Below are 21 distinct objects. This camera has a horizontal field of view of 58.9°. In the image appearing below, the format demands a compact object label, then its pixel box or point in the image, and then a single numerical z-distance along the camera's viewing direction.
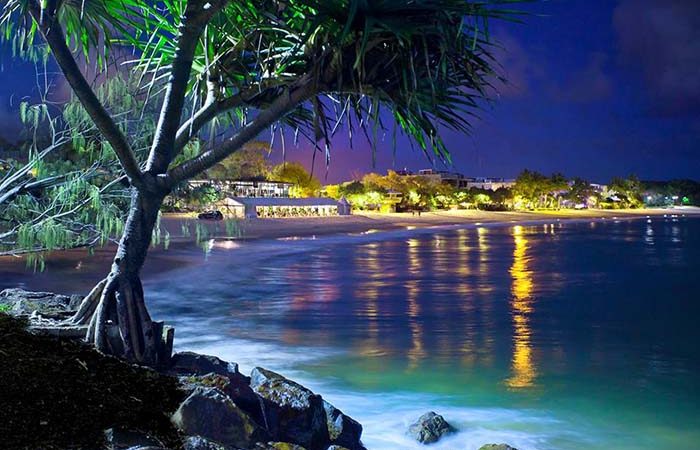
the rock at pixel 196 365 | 5.35
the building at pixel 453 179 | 167.00
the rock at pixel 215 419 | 3.48
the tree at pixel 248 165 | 51.41
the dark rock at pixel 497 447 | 5.36
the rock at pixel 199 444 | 3.17
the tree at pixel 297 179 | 74.12
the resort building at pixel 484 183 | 181.95
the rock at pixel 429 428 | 6.70
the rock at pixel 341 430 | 5.72
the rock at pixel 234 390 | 4.53
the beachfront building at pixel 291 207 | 55.62
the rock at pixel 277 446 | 3.85
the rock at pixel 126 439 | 2.97
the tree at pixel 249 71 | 4.20
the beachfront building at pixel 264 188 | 63.41
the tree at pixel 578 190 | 137.25
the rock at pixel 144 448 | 2.79
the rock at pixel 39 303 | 6.17
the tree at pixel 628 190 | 151.88
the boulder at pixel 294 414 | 5.04
